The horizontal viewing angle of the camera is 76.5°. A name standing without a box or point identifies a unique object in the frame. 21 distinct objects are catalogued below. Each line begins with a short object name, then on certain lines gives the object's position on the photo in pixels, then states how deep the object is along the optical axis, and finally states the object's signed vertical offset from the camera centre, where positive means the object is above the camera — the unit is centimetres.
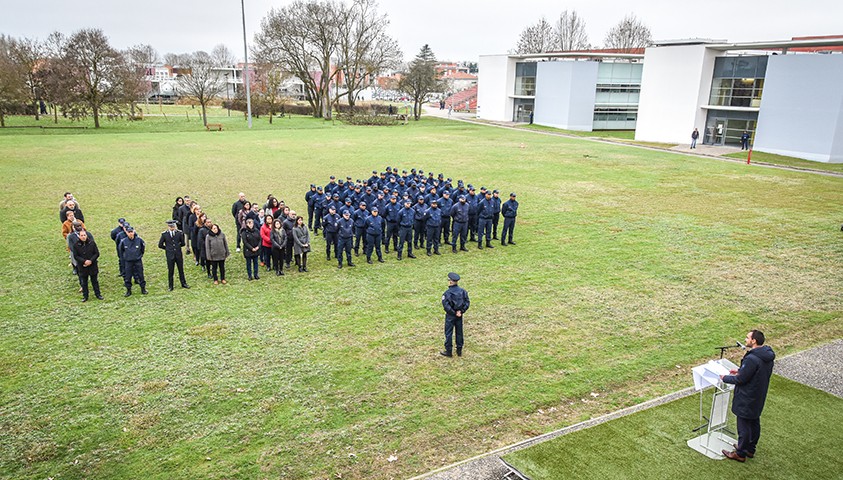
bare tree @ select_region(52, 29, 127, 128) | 4400 +290
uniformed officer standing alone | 880 -292
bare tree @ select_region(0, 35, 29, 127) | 4263 +157
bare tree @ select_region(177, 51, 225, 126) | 5350 +293
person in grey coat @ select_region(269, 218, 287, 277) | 1274 -298
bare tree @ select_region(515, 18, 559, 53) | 8569 +1335
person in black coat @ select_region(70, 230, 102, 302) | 1111 -308
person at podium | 627 -296
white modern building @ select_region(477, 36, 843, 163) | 3281 +278
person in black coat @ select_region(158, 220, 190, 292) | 1168 -287
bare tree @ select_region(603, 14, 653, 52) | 8675 +1461
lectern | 646 -347
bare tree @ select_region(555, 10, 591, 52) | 8569 +1452
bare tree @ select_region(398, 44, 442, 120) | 6112 +426
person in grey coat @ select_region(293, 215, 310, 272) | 1312 -298
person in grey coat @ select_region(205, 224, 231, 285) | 1210 -299
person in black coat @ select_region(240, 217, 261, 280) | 1244 -300
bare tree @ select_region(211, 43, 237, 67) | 10289 +1095
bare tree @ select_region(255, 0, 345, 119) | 5969 +858
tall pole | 4359 +363
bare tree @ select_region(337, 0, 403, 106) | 6300 +798
